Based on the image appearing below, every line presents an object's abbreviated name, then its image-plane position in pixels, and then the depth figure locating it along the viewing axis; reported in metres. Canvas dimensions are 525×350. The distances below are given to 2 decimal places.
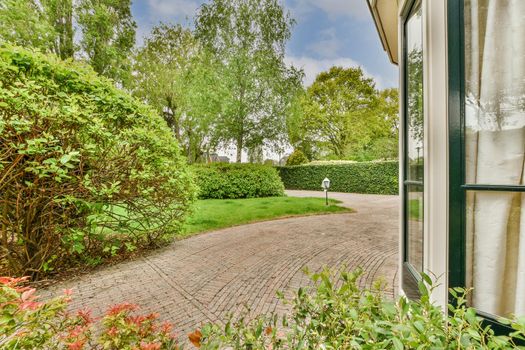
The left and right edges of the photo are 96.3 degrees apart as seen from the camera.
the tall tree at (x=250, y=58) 11.66
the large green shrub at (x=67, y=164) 2.71
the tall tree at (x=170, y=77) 14.77
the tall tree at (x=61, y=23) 13.83
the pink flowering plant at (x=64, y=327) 1.00
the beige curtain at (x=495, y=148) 1.16
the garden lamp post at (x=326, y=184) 9.13
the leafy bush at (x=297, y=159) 20.77
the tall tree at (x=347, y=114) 21.34
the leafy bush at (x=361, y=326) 0.82
